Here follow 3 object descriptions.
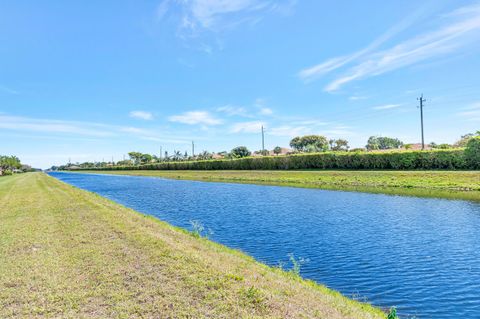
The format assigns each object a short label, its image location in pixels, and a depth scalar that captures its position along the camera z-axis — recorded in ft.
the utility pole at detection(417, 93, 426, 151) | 161.99
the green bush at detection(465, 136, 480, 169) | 97.45
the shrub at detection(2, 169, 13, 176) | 269.81
